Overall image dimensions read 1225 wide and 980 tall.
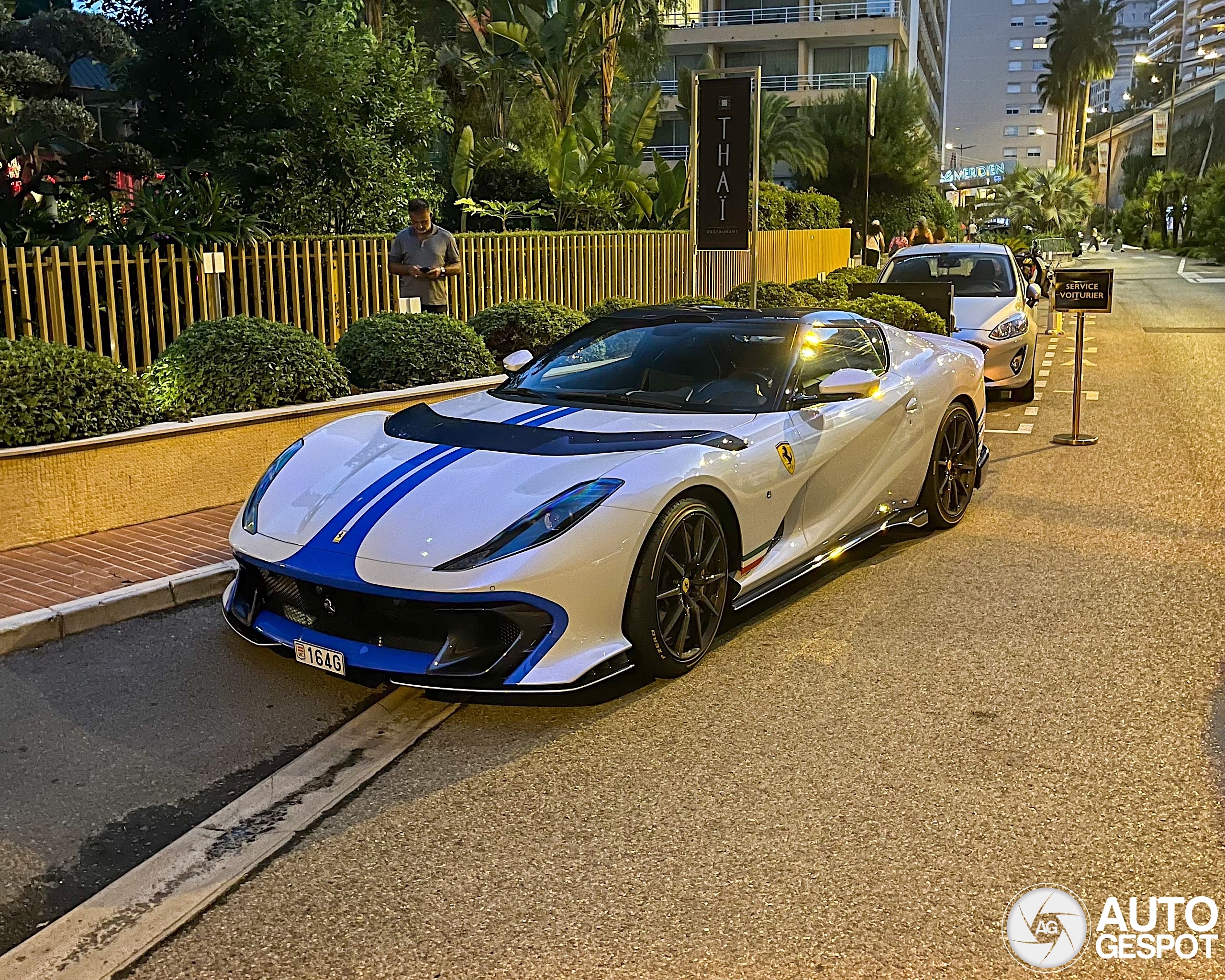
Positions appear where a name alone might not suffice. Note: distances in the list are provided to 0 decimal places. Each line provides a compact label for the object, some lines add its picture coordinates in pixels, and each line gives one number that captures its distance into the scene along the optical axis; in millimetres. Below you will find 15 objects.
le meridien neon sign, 102250
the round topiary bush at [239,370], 8016
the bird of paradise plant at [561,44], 25531
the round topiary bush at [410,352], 9531
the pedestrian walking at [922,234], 23672
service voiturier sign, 10648
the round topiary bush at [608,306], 13773
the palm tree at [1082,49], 111062
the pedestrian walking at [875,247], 27734
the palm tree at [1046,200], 74625
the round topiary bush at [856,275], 18500
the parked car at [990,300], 12633
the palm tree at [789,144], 38031
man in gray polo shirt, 11328
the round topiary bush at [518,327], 11500
